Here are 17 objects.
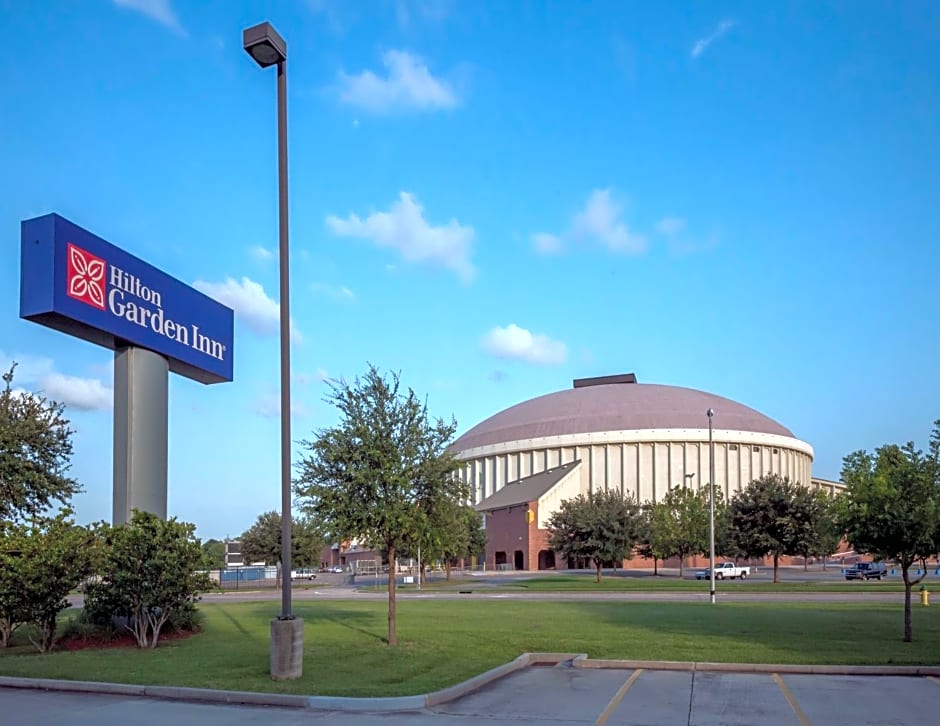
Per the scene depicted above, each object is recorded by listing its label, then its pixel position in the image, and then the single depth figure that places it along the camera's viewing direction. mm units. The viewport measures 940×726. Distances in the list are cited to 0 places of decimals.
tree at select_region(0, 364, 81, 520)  26953
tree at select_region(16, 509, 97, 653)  18031
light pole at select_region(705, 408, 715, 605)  39956
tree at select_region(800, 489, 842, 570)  57309
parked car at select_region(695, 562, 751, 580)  68500
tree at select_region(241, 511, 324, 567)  82062
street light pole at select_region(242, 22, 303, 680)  13797
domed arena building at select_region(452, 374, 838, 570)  111188
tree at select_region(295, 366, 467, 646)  19047
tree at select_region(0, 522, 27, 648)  17984
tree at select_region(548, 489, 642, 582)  66875
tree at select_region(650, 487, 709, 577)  69625
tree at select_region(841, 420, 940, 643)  19141
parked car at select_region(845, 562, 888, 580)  63531
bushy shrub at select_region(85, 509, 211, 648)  19234
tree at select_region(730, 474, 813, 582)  58500
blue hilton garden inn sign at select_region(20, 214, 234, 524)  19062
